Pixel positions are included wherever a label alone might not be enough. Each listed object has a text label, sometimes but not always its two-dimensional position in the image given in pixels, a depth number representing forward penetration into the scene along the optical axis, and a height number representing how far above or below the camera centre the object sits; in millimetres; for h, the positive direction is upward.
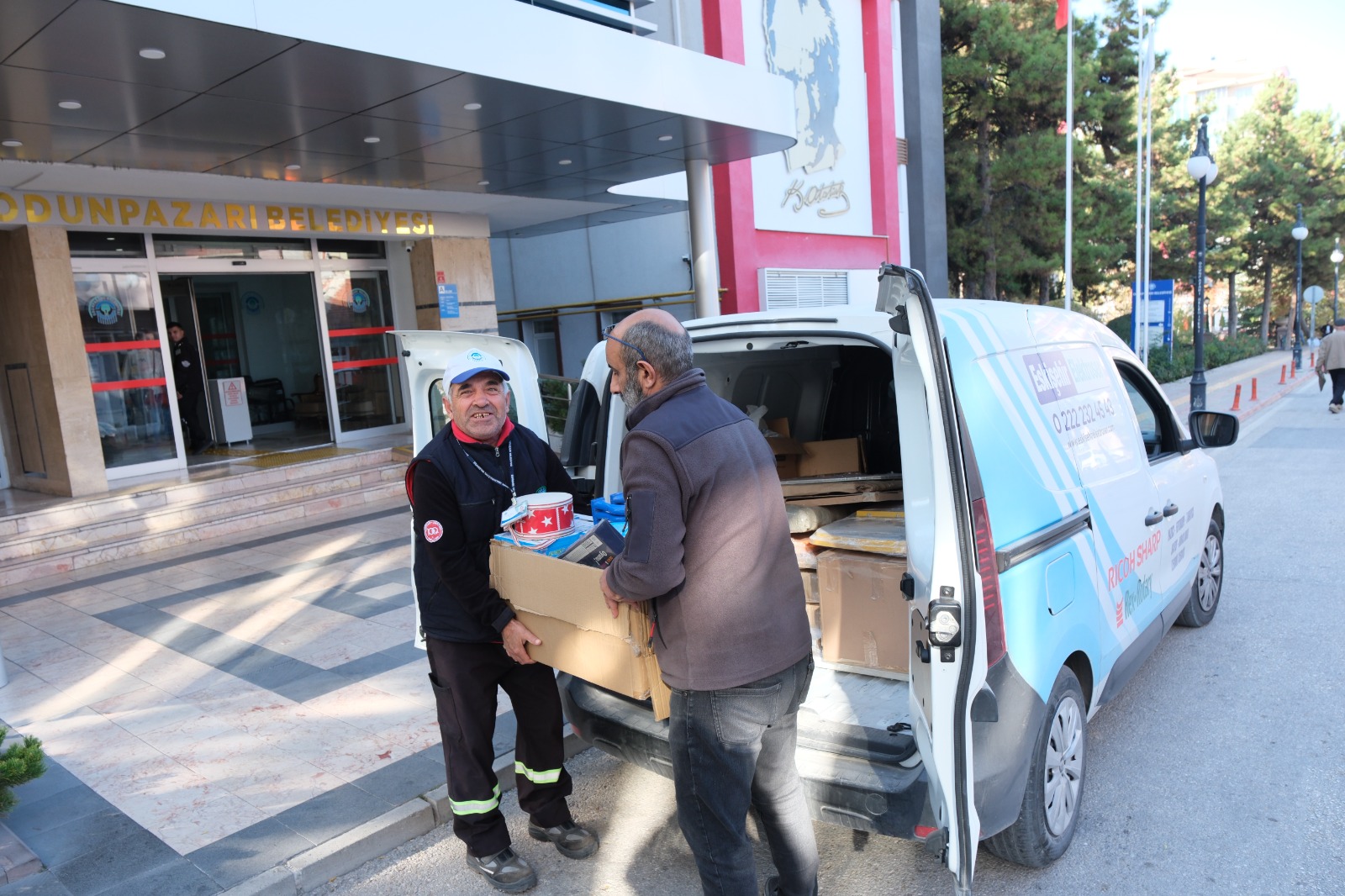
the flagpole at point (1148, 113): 21281 +4354
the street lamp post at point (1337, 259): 38331 +532
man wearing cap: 2992 -906
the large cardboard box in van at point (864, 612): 3373 -1153
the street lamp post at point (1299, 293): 29438 -715
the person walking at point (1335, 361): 15703 -1536
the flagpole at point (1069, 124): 19438 +3630
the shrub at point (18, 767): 3471 -1503
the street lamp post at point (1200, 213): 14406 +1115
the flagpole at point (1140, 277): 20453 +238
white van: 2459 -873
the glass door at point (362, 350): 13875 -31
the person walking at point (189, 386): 13016 -347
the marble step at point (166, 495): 8969 -1462
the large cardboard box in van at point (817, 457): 4707 -751
